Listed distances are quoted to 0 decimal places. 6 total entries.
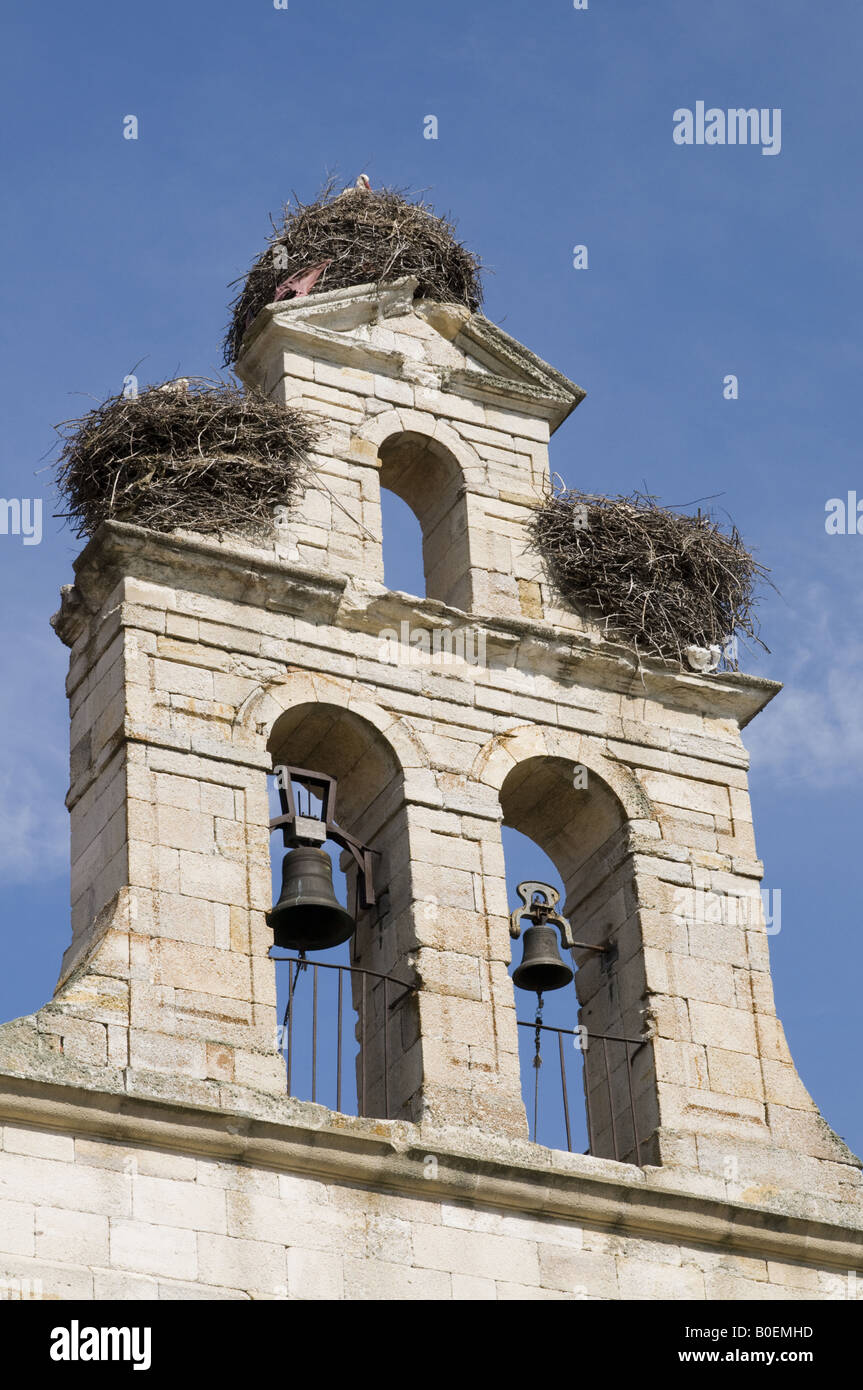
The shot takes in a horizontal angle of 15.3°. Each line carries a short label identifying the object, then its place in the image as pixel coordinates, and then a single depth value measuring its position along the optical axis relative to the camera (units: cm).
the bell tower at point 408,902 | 1375
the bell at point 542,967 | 1548
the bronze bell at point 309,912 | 1481
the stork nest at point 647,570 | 1675
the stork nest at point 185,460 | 1595
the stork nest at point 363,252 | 1777
